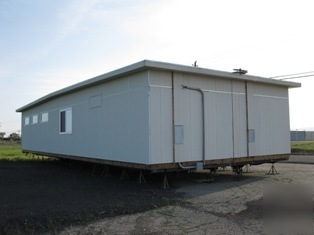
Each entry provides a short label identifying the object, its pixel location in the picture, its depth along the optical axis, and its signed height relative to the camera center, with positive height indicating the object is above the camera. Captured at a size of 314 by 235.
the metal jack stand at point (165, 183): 10.40 -1.29
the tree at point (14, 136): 77.43 +0.88
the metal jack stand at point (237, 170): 13.03 -1.17
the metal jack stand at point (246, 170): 14.44 -1.30
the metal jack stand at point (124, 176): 12.28 -1.26
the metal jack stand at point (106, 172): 13.43 -1.24
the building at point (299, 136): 64.38 +0.22
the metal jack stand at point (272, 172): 13.52 -1.31
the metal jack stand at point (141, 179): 11.34 -1.27
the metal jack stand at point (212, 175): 11.78 -1.29
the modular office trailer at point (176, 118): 10.17 +0.66
